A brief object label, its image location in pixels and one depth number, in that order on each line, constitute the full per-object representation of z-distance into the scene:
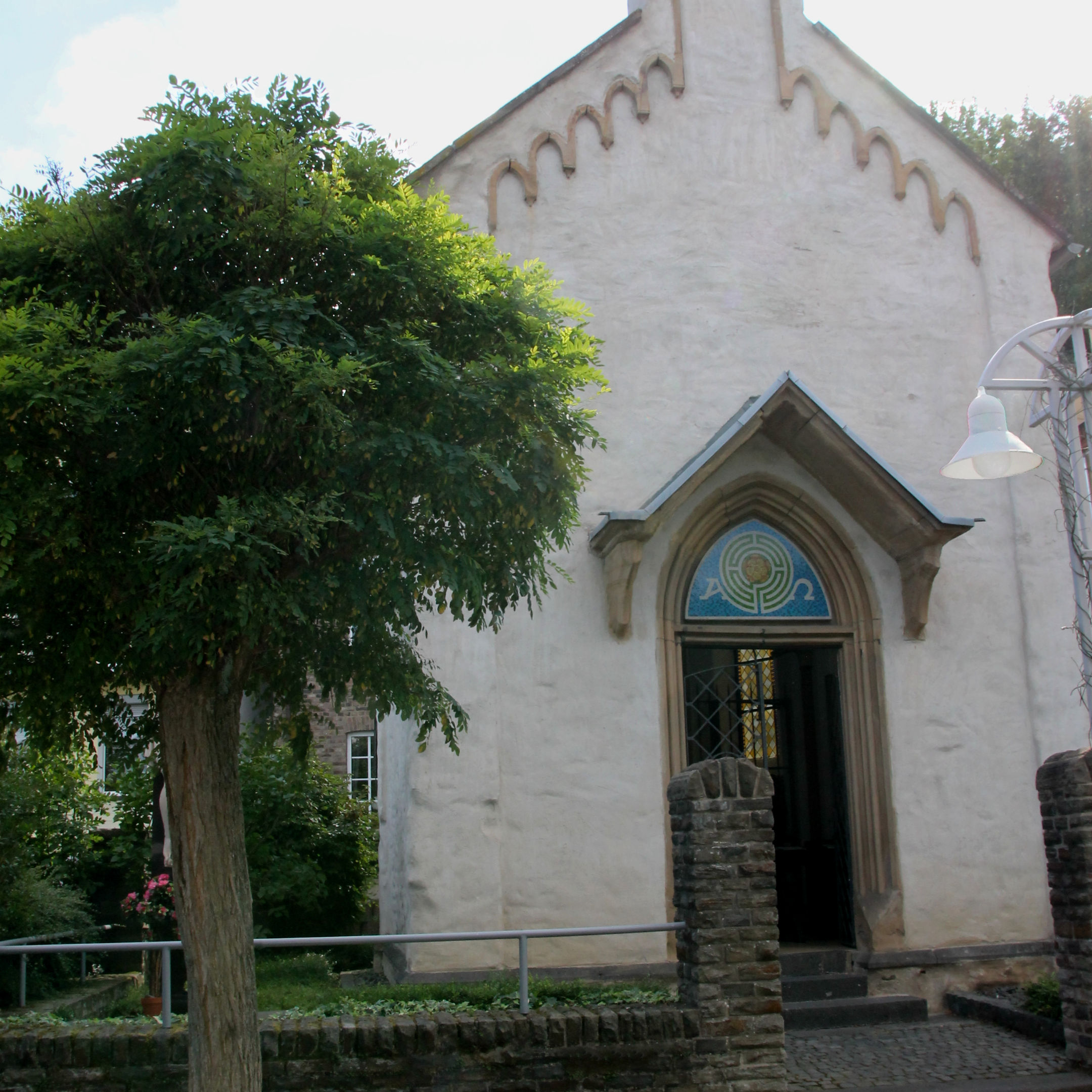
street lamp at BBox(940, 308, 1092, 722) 7.23
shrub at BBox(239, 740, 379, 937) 14.65
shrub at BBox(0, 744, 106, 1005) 10.11
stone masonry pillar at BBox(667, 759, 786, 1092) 6.66
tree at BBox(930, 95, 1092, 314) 19.00
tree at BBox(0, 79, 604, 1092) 4.64
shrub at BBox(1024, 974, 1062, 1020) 8.52
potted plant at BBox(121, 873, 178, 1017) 12.22
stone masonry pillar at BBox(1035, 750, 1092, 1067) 7.84
